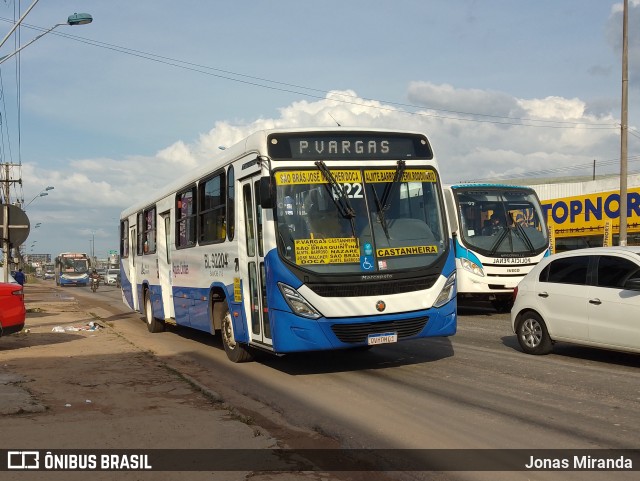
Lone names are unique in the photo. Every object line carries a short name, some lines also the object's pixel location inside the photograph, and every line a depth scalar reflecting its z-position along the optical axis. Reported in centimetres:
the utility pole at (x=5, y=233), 1698
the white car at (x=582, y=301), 917
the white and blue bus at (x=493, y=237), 1716
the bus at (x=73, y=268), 7450
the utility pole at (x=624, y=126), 2175
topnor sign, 3136
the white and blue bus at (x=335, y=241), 863
